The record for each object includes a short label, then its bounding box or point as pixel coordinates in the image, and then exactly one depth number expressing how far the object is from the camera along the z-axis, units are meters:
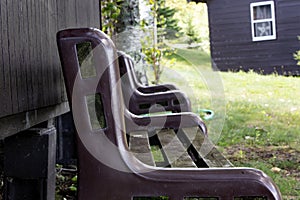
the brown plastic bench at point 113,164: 1.34
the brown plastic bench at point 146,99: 3.34
